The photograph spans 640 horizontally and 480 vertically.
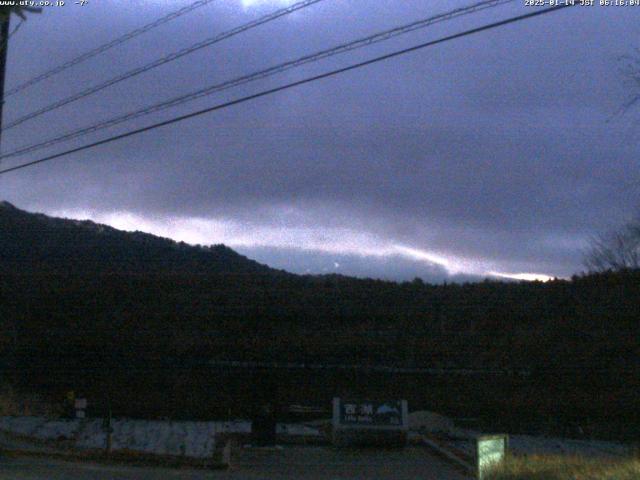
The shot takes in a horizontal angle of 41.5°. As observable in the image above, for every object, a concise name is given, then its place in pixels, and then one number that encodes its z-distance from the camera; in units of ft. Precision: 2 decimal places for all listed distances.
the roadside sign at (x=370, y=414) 84.02
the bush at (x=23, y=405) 95.09
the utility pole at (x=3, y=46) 54.72
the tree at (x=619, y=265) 157.73
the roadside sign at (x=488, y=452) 38.09
